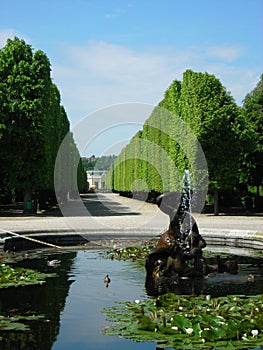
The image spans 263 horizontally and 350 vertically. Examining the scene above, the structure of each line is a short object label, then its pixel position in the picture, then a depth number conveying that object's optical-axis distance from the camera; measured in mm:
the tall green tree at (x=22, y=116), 29688
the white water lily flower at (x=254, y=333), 6102
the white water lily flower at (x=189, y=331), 6133
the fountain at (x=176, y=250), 10016
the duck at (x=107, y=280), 9827
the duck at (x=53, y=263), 11820
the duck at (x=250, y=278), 9930
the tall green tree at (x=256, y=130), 33806
